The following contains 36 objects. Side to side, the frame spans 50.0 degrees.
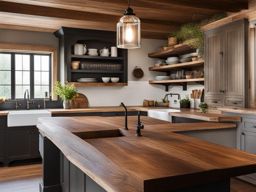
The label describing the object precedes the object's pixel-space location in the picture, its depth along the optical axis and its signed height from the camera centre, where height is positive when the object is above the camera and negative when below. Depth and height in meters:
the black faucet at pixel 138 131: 2.16 -0.28
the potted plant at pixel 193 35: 4.75 +1.09
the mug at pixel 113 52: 5.72 +0.91
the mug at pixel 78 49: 5.44 +0.93
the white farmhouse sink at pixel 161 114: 4.75 -0.33
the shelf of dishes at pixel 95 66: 5.40 +0.59
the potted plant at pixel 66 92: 5.13 +0.07
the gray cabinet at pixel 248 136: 3.47 -0.54
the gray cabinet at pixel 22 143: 4.57 -0.80
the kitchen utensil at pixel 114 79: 5.68 +0.34
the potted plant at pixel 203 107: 4.41 -0.19
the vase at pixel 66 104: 5.23 -0.16
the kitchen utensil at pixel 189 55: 5.02 +0.78
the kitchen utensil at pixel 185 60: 5.18 +0.68
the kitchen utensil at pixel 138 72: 6.20 +0.53
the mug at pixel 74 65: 5.39 +0.60
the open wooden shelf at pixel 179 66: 4.84 +0.58
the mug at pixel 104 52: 5.64 +0.90
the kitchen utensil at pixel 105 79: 5.61 +0.34
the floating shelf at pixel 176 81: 4.79 +0.29
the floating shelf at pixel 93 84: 5.38 +0.23
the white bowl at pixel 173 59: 5.60 +0.75
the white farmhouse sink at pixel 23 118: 4.50 -0.36
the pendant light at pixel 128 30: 2.43 +0.59
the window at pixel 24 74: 5.30 +0.43
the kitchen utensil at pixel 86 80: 5.48 +0.31
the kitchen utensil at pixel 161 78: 5.92 +0.39
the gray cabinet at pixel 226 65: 3.80 +0.45
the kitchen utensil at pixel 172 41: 5.51 +1.10
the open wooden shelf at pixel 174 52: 5.17 +0.90
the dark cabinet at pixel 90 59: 5.27 +0.76
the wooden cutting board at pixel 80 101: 5.46 -0.11
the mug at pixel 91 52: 5.54 +0.88
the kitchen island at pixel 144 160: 1.14 -0.33
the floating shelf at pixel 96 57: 5.40 +0.77
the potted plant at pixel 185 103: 5.46 -0.15
